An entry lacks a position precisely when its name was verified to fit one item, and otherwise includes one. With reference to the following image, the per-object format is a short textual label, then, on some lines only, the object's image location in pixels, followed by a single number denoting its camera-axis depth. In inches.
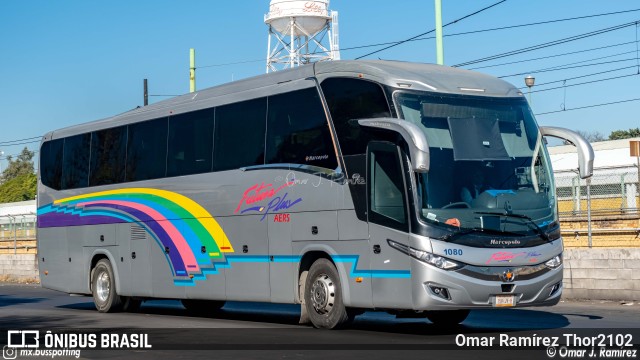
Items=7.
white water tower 2696.9
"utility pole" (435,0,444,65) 1014.4
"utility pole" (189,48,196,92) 1641.2
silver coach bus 556.4
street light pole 1510.8
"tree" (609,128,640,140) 3418.3
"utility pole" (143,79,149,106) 2000.5
